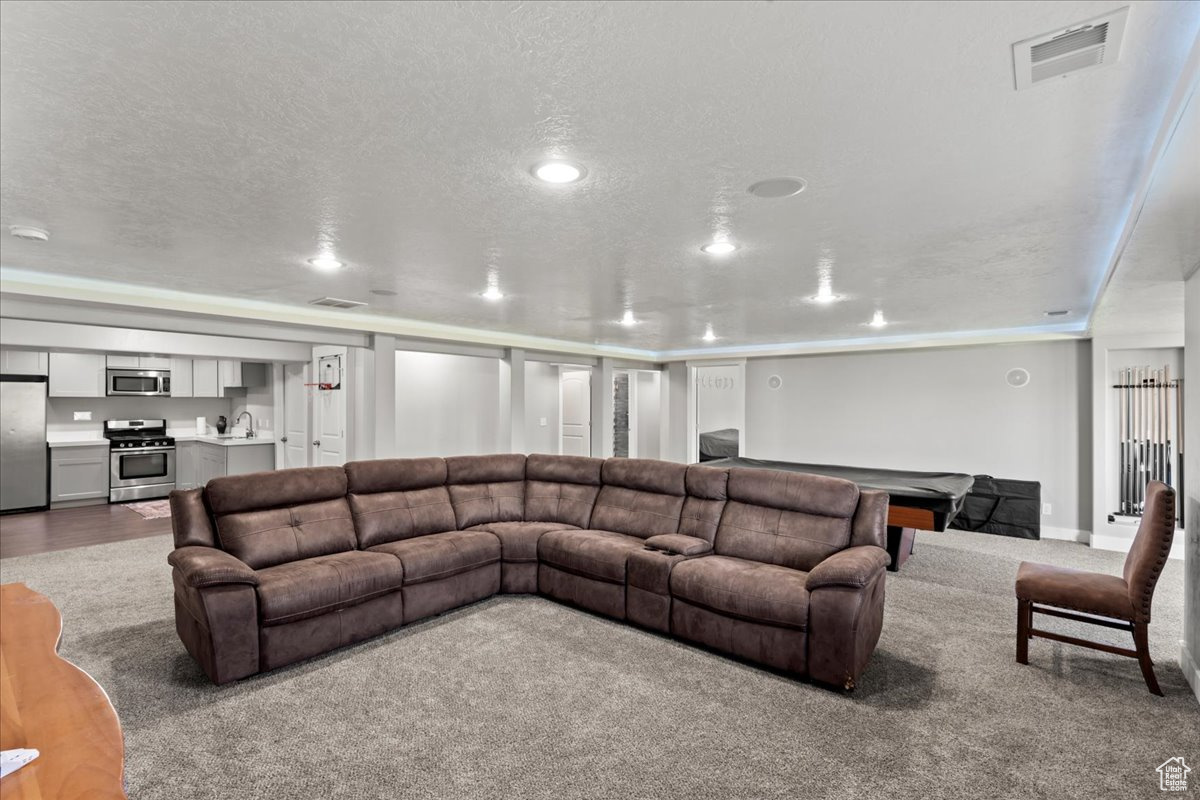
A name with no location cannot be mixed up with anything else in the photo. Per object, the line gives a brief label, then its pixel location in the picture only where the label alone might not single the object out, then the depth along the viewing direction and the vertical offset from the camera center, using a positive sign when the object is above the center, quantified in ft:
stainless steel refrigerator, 22.76 -1.46
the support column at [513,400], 25.23 +0.19
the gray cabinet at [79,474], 24.04 -2.85
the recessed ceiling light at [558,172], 7.35 +2.96
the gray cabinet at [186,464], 27.17 -2.72
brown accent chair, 9.48 -3.15
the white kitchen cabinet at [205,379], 27.55 +1.21
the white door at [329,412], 21.75 -0.28
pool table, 15.25 -2.52
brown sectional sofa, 9.75 -3.06
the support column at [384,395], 21.09 +0.35
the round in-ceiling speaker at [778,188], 7.73 +2.89
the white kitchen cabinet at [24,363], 23.03 +1.66
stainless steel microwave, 25.32 +0.95
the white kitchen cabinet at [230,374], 28.16 +1.47
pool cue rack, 18.74 -0.93
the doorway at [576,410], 32.99 -0.33
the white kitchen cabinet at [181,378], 26.91 +1.23
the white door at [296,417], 24.51 -0.50
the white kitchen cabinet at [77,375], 24.07 +1.25
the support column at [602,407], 29.99 -0.14
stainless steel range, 25.39 -2.43
